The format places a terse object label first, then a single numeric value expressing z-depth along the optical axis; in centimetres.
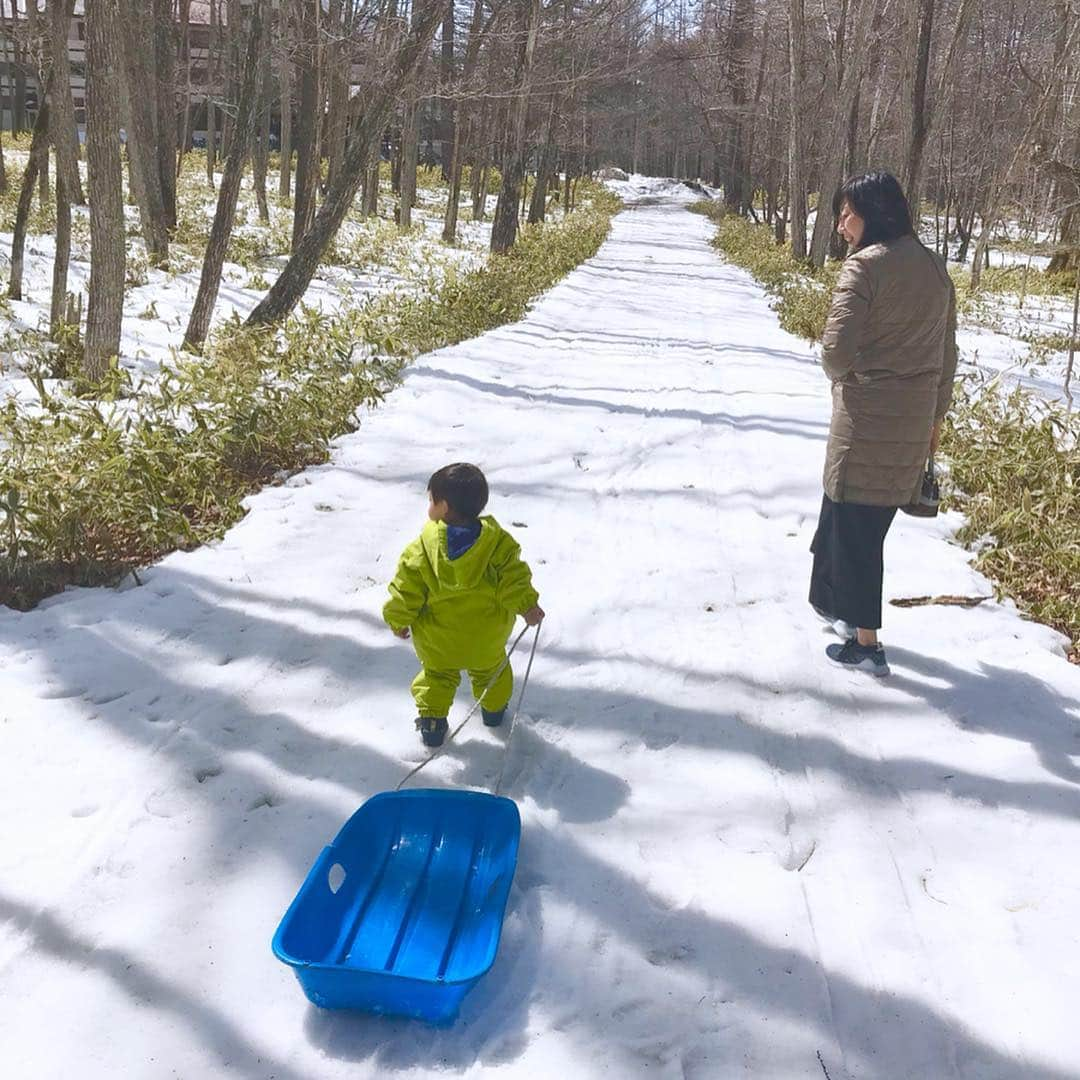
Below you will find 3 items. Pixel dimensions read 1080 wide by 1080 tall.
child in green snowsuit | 283
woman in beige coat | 322
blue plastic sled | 204
